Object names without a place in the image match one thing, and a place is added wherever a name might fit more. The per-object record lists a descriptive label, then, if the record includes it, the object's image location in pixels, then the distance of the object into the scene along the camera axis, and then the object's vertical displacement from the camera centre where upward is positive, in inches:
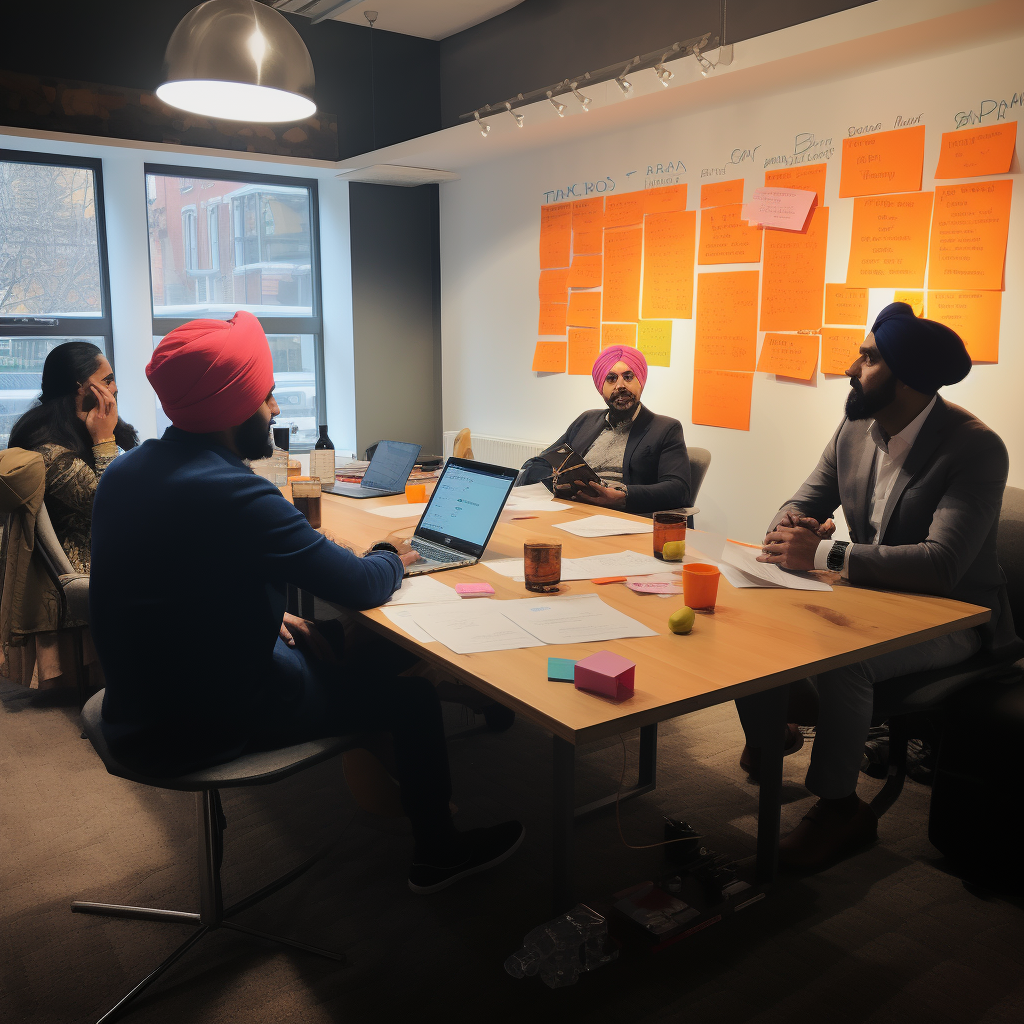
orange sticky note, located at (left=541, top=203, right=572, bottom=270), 181.3 +23.5
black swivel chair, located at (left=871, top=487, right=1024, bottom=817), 82.7 -31.4
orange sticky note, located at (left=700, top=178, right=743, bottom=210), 146.6 +26.2
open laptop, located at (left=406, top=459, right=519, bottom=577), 88.7 -17.7
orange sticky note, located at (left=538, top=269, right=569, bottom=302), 184.4 +12.8
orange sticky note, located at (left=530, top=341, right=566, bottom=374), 187.8 -2.1
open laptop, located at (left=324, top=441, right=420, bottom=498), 129.9 -18.9
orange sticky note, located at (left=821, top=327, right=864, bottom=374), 131.9 +0.2
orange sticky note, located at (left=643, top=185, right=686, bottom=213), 156.8 +26.7
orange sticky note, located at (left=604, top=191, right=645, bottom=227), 165.2 +26.1
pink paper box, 55.4 -20.7
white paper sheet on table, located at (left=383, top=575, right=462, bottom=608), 75.7 -21.7
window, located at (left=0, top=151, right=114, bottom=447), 187.2 +17.0
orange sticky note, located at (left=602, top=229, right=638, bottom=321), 167.6 +14.5
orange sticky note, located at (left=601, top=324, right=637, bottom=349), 170.6 +2.5
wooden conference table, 55.1 -21.8
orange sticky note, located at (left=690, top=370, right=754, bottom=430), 150.3 -8.6
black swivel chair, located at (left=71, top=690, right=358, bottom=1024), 62.4 -37.2
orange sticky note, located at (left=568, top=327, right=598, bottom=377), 179.0 -0.2
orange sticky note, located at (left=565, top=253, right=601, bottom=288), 175.8 +15.2
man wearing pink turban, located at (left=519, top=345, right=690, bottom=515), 131.3 -16.5
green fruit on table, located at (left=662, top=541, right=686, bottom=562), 88.3 -20.2
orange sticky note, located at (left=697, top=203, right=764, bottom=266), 145.6 +18.6
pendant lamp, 89.0 +29.8
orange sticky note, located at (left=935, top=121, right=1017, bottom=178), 111.8 +25.8
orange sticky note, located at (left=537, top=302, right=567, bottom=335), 186.1 +6.1
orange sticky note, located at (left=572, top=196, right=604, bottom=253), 173.5 +24.4
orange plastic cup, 72.5 -19.5
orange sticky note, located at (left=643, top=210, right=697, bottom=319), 156.9 +15.0
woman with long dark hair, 116.7 -12.1
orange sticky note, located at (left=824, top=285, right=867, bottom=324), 130.3 +6.8
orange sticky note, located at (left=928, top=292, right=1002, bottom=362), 115.9 +4.4
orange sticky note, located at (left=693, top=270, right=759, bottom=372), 147.6 +4.7
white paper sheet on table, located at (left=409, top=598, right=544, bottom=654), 65.1 -21.7
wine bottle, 139.3 -18.1
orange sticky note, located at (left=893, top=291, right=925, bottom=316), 123.3 +7.1
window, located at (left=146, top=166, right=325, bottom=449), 204.7 +19.6
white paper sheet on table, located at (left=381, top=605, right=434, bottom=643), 66.3 -21.7
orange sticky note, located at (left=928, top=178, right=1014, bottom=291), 113.8 +15.2
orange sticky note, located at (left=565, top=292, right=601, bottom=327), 177.3 +7.7
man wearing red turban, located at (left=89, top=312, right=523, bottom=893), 62.1 -16.6
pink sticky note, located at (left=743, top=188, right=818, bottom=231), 135.7 +22.3
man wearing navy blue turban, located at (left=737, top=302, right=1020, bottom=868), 79.3 -17.0
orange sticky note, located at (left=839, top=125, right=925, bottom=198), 121.9 +26.5
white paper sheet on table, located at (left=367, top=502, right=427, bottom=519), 112.4 -21.5
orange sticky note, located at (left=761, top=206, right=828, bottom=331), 135.6 +11.4
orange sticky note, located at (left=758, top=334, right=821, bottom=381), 138.3 -0.9
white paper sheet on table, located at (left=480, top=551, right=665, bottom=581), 84.7 -21.5
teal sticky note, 58.5 -21.5
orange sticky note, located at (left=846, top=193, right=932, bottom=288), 122.5 +15.5
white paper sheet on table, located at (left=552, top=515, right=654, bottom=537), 103.3 -21.4
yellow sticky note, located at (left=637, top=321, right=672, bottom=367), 163.2 +1.4
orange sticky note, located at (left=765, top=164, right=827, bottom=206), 133.9 +26.5
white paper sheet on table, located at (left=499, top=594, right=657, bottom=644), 67.5 -21.7
